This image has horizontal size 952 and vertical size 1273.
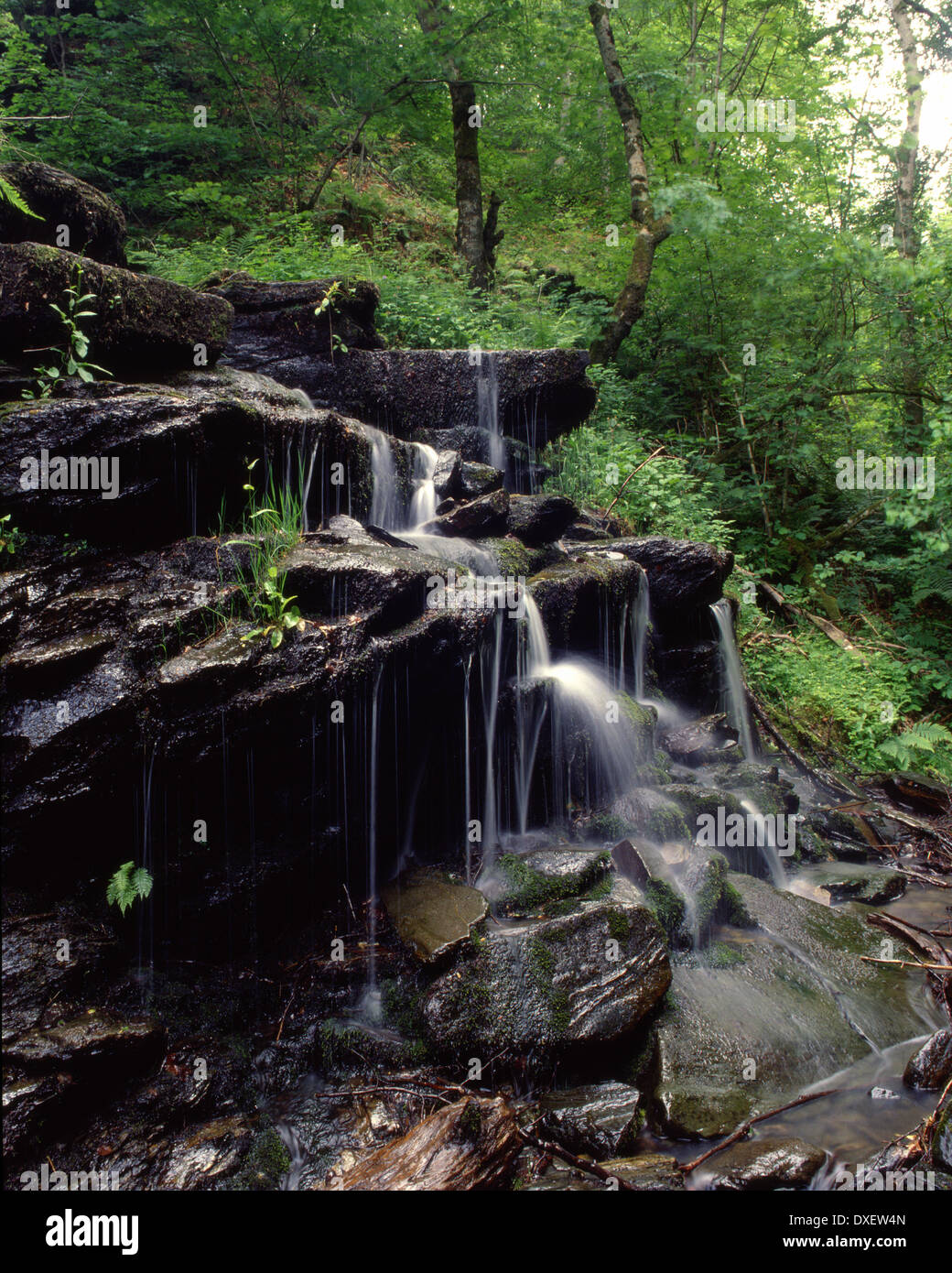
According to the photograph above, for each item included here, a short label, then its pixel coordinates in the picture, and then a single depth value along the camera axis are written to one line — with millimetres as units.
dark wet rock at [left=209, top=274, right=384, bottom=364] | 8492
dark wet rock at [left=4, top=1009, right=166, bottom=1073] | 3133
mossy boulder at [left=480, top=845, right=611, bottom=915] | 4738
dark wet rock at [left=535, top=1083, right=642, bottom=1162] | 3334
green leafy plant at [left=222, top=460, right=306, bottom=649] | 4316
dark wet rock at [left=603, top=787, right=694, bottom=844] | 5875
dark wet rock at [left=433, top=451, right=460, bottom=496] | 7867
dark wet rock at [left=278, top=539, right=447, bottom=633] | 4625
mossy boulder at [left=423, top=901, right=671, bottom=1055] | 3807
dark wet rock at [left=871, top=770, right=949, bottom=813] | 7981
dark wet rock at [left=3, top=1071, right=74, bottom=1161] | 2922
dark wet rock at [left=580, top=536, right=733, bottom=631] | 8484
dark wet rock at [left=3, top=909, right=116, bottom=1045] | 3291
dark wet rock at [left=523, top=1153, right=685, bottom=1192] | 3014
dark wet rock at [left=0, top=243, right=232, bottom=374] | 4844
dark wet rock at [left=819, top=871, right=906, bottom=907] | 5941
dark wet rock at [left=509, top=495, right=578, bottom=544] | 8023
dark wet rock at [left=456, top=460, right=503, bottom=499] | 8008
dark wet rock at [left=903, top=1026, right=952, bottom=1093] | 3795
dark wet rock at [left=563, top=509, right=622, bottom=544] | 9227
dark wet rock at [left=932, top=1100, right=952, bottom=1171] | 3109
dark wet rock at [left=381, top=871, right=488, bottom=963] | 4215
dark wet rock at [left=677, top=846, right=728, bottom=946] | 4898
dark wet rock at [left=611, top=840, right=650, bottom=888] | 5094
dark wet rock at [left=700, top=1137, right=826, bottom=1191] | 3078
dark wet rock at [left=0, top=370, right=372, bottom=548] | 4285
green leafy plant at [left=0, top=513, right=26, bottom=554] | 4164
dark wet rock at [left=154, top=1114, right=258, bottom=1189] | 3059
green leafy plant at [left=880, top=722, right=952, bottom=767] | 9148
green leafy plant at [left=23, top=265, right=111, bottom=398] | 4879
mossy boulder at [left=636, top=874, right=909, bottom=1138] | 3654
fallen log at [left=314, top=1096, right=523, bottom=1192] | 2988
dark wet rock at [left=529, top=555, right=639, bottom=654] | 6926
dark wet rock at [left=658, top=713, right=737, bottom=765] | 7594
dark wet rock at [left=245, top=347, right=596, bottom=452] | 8766
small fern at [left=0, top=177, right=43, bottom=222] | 4555
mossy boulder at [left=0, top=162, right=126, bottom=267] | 5832
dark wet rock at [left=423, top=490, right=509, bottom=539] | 7523
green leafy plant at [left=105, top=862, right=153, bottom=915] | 3594
